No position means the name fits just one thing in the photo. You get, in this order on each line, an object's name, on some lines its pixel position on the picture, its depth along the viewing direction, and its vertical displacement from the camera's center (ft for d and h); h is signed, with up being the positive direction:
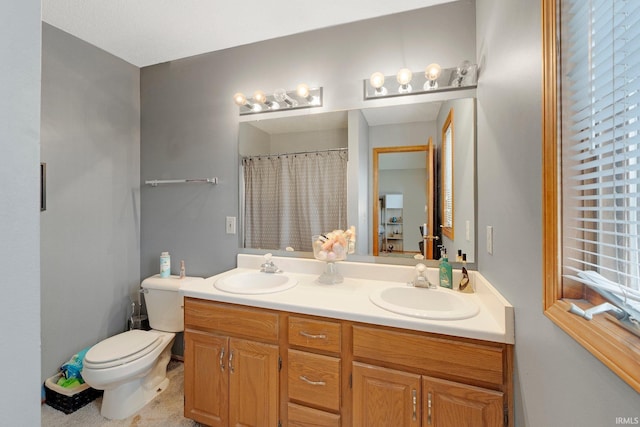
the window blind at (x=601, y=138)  1.71 +0.54
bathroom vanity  3.35 -2.11
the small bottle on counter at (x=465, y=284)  4.64 -1.23
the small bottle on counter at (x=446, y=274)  4.81 -1.09
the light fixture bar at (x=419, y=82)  4.92 +2.55
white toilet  4.99 -2.81
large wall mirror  5.08 +0.76
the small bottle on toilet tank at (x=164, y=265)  6.89 -1.28
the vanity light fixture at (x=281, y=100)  5.98 +2.63
